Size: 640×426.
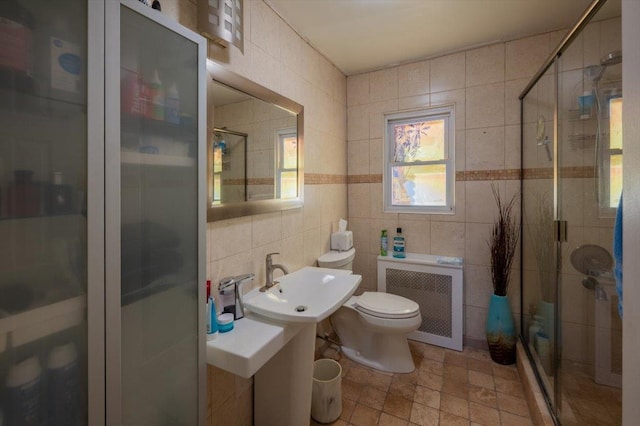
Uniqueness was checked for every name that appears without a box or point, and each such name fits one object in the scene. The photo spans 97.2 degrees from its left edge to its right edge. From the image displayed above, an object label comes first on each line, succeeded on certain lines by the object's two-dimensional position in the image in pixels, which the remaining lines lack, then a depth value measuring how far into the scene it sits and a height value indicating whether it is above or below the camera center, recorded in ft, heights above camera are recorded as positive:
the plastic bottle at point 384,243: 8.30 -0.94
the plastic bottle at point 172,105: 2.77 +1.04
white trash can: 5.18 -3.51
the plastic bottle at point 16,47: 1.73 +1.03
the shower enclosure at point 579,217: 4.01 -0.09
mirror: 4.29 +1.14
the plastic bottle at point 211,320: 3.66 -1.44
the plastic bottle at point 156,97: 2.60 +1.06
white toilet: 6.27 -2.71
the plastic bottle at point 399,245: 8.13 -1.00
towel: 2.32 -0.24
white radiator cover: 7.38 -2.13
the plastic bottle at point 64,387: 2.02 -1.29
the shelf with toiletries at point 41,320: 1.79 -0.75
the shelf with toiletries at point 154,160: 2.38 +0.48
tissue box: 7.89 -0.84
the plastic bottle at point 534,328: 6.17 -2.63
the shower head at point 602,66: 3.80 +2.19
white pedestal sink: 4.26 -2.42
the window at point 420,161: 7.96 +1.49
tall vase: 6.82 -2.93
